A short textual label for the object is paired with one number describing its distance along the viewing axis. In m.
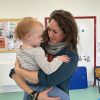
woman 1.42
